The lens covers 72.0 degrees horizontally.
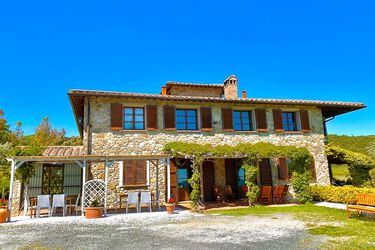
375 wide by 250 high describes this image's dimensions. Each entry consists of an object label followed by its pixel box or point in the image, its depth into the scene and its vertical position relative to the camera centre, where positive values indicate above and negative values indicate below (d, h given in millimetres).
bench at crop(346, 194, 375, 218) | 7958 -1191
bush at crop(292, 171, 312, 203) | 12734 -928
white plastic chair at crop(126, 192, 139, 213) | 10477 -1053
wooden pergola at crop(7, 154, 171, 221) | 9531 +579
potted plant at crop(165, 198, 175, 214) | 10047 -1386
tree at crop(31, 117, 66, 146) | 33219 +5345
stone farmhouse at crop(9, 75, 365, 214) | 12094 +1785
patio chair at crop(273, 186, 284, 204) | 12797 -1304
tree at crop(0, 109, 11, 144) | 25906 +4595
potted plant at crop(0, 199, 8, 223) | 8922 -1309
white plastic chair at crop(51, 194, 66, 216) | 9991 -1035
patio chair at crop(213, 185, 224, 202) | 13367 -1306
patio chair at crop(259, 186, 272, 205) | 12547 -1310
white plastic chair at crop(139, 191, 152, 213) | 10634 -1086
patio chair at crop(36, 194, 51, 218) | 9797 -1063
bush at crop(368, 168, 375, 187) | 14094 -440
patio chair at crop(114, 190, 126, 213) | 11661 -1208
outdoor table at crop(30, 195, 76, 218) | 10089 -1249
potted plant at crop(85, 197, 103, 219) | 9484 -1407
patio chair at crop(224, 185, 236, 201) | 13492 -1175
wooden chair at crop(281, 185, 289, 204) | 12930 -1288
